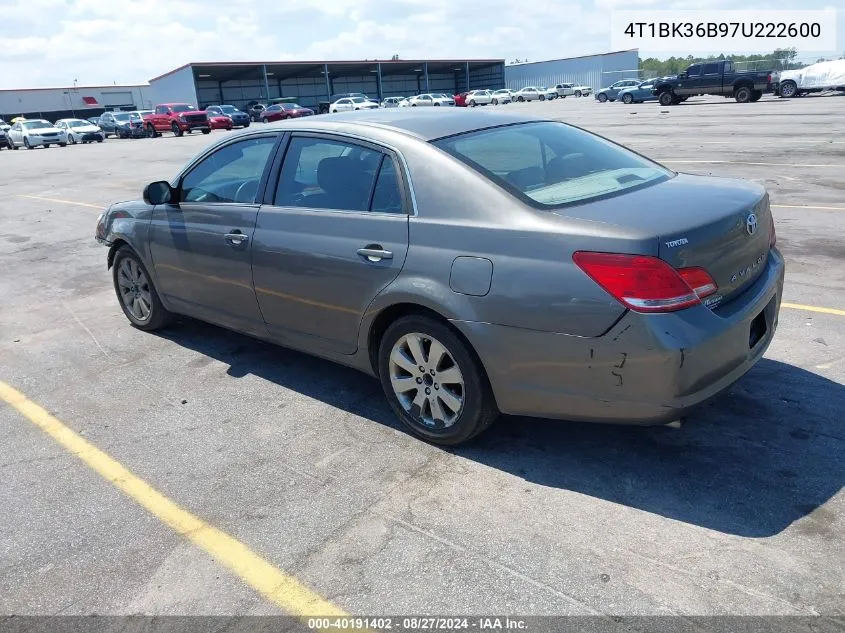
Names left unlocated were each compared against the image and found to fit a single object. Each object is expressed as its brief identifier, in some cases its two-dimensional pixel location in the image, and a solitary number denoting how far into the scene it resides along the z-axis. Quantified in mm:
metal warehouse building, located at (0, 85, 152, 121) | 70500
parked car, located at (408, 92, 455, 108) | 55712
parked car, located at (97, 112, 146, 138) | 44434
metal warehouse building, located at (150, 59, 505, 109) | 65250
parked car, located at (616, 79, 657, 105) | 48125
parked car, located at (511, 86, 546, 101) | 68562
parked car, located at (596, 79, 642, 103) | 53938
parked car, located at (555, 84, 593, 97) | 73312
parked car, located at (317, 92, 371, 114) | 55438
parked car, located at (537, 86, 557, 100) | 70188
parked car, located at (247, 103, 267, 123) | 53281
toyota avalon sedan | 2939
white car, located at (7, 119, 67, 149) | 40094
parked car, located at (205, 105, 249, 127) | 43375
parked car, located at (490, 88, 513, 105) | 64606
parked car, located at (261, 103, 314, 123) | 46906
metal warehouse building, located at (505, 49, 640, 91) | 82062
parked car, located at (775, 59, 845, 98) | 34938
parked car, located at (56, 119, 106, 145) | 42062
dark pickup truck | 34750
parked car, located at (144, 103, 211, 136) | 40625
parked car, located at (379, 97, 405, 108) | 56512
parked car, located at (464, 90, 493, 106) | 61594
